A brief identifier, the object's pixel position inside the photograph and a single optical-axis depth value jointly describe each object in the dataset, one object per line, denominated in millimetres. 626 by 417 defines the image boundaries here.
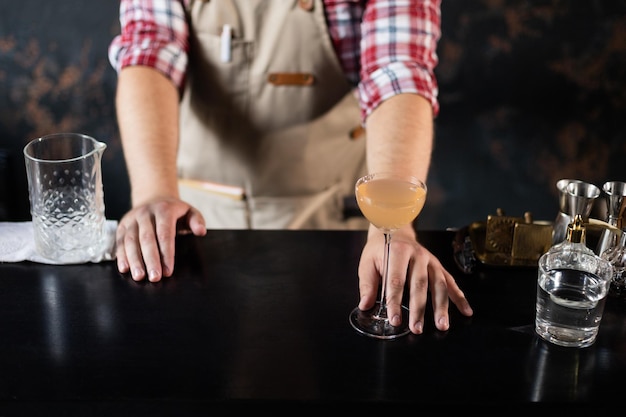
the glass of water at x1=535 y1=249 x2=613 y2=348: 1176
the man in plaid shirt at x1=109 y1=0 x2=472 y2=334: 1666
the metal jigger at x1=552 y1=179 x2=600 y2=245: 1286
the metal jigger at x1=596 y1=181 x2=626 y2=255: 1304
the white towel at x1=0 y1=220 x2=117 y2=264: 1439
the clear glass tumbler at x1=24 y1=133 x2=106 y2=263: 1408
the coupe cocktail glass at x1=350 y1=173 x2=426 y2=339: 1206
